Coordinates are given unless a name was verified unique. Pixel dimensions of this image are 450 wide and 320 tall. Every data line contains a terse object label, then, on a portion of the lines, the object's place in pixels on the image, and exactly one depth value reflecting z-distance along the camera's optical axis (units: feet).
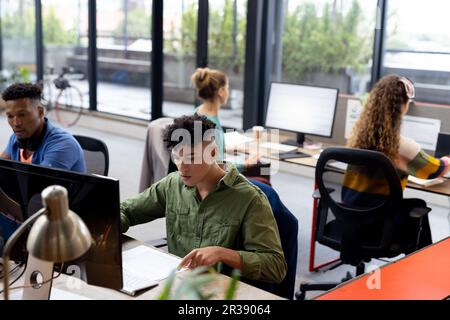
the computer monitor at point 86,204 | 4.90
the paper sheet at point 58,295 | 5.55
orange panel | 5.62
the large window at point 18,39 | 30.91
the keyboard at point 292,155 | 12.61
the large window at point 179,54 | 22.94
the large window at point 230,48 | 21.48
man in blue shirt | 8.48
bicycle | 27.71
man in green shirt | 6.17
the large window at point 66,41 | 27.76
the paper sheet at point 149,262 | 6.13
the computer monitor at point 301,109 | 13.33
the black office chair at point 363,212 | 9.17
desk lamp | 3.66
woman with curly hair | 9.94
